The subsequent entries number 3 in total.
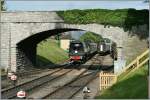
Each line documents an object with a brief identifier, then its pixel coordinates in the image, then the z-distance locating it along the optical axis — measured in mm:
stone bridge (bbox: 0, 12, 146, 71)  43031
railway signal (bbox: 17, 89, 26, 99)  22320
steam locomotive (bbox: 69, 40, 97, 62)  58969
